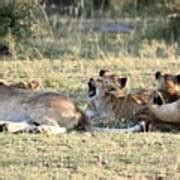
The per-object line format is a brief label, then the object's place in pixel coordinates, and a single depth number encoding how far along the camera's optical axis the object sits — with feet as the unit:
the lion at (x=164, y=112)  61.05
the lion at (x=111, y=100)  67.77
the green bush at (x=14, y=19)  103.39
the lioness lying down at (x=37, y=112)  58.65
